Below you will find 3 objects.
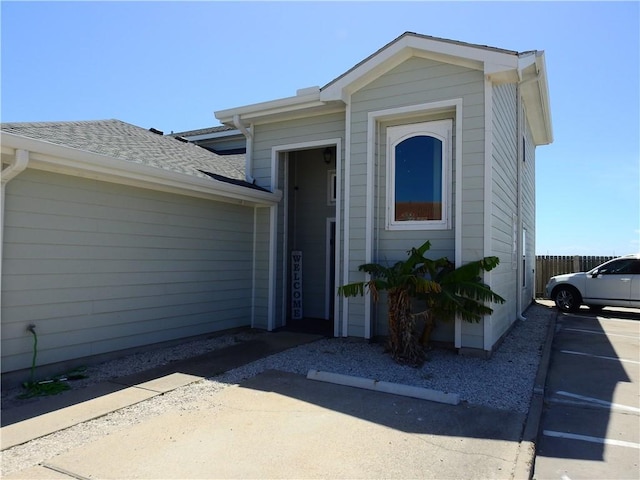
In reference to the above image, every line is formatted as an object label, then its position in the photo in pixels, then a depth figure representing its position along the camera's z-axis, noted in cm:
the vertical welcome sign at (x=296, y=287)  969
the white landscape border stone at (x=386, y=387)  452
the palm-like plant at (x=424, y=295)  581
